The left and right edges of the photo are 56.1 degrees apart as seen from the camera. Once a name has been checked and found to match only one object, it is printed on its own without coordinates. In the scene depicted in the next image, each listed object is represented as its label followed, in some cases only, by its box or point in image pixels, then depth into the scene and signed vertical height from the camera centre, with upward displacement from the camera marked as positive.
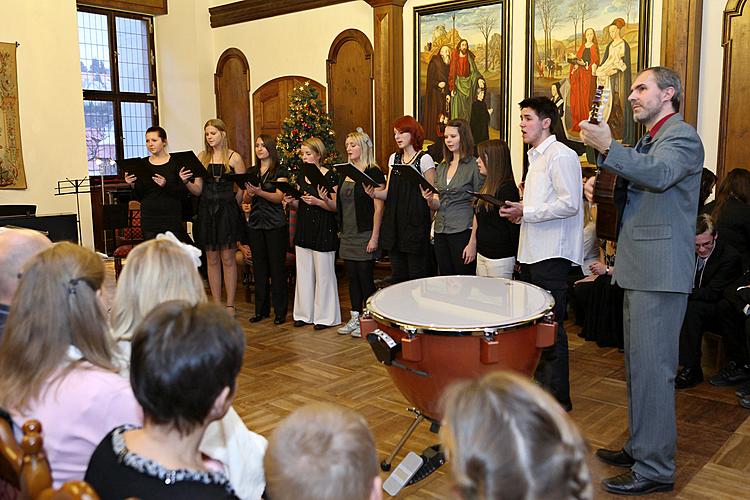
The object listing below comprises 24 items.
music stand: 9.15 -0.16
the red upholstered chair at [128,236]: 7.47 -0.68
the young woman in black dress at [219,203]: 5.97 -0.25
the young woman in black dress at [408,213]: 5.33 -0.33
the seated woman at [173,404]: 1.39 -0.47
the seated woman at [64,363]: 1.74 -0.48
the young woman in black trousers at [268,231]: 5.97 -0.50
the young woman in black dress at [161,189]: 5.91 -0.13
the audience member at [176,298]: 2.01 -0.37
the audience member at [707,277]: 4.48 -0.73
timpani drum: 2.87 -0.70
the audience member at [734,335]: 4.37 -1.08
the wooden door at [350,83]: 8.59 +1.09
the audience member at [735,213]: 4.67 -0.33
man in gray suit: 2.86 -0.42
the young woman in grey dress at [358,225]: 5.50 -0.44
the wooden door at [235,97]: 10.06 +1.09
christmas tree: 8.47 +0.53
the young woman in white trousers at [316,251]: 5.76 -0.66
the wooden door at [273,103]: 9.48 +0.95
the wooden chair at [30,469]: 1.13 -0.54
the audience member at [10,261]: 2.31 -0.28
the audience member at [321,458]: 1.20 -0.50
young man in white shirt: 3.71 -0.25
